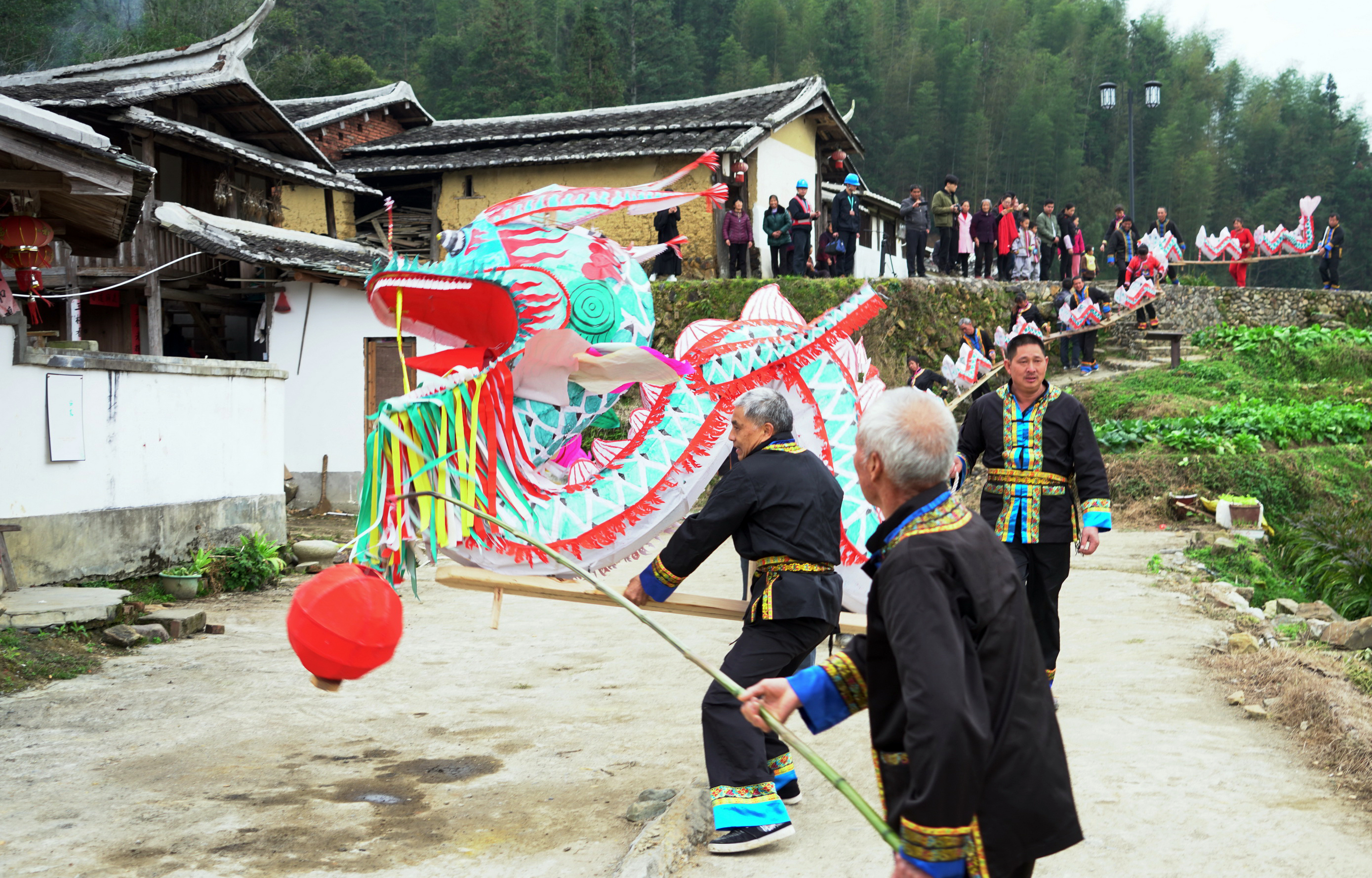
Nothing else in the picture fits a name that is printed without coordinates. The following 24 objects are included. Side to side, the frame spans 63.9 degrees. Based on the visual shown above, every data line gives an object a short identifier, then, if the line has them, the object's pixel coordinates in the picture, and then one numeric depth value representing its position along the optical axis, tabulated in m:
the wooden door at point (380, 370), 15.34
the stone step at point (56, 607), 7.38
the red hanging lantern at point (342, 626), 3.18
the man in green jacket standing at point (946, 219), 19.98
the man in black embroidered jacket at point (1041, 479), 5.08
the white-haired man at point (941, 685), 2.05
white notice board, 8.77
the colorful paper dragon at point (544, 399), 3.99
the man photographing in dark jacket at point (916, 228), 19.38
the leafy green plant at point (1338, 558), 9.32
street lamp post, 23.75
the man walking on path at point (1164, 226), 22.67
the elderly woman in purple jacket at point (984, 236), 20.70
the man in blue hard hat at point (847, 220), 19.00
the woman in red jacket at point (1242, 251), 24.11
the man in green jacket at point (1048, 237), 21.71
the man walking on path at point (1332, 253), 23.11
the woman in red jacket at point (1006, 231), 20.86
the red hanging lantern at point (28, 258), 7.79
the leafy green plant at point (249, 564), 10.20
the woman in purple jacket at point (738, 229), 18.59
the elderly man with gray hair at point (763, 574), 3.92
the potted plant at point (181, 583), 9.60
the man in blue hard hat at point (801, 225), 18.45
